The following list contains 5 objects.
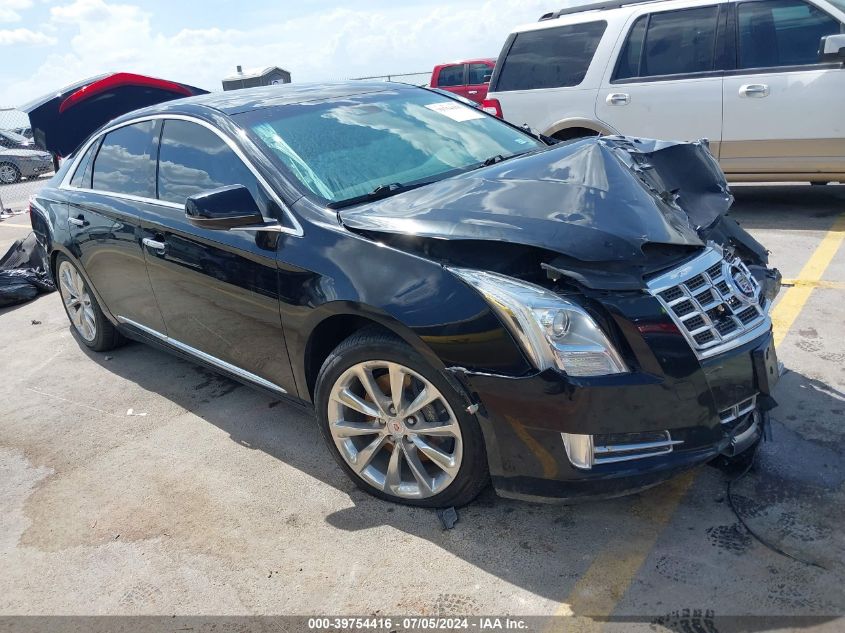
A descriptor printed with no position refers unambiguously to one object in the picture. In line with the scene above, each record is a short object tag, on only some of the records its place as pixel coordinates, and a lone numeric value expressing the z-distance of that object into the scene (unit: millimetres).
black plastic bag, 6856
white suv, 6359
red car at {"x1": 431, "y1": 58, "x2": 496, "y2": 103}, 17906
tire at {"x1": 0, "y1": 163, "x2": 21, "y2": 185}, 19797
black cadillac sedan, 2438
